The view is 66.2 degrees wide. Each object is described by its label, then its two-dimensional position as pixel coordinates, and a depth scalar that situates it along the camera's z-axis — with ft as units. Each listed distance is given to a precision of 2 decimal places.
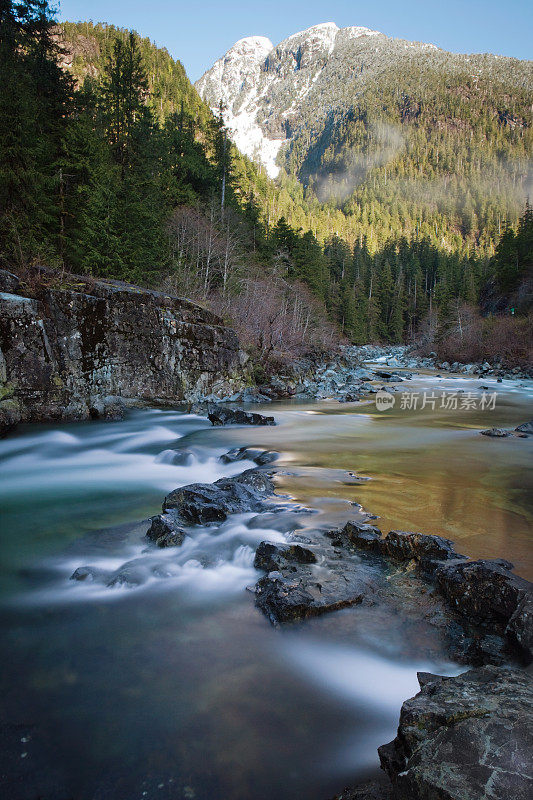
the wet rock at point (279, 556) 14.65
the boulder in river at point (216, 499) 18.97
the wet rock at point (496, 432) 38.31
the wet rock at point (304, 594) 12.03
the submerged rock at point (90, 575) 14.24
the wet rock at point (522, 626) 9.84
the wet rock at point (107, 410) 42.47
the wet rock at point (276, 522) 18.35
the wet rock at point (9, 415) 34.27
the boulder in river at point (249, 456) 30.66
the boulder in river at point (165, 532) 16.61
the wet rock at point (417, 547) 14.39
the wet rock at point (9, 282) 37.04
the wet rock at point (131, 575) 14.03
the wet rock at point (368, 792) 6.54
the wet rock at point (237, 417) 44.42
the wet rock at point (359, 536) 15.62
